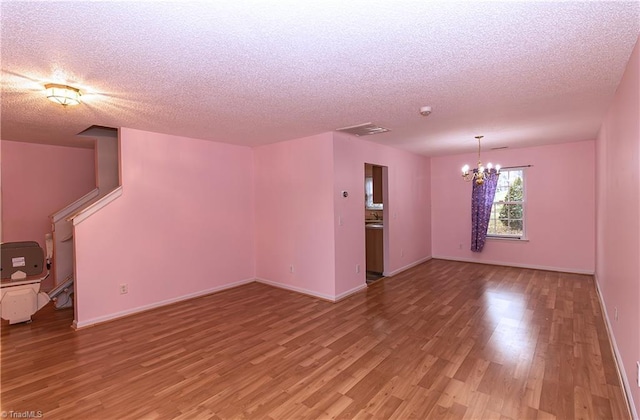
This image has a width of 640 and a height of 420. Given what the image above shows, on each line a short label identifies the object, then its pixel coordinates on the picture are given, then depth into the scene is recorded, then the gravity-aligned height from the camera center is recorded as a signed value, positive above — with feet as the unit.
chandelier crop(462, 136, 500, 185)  14.55 +1.53
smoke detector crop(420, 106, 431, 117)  10.14 +3.23
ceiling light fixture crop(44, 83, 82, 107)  7.87 +3.10
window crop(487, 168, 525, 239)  19.58 -0.27
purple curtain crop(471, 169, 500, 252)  20.13 -0.25
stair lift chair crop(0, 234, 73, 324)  11.32 -2.81
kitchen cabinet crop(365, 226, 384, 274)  18.57 -2.84
